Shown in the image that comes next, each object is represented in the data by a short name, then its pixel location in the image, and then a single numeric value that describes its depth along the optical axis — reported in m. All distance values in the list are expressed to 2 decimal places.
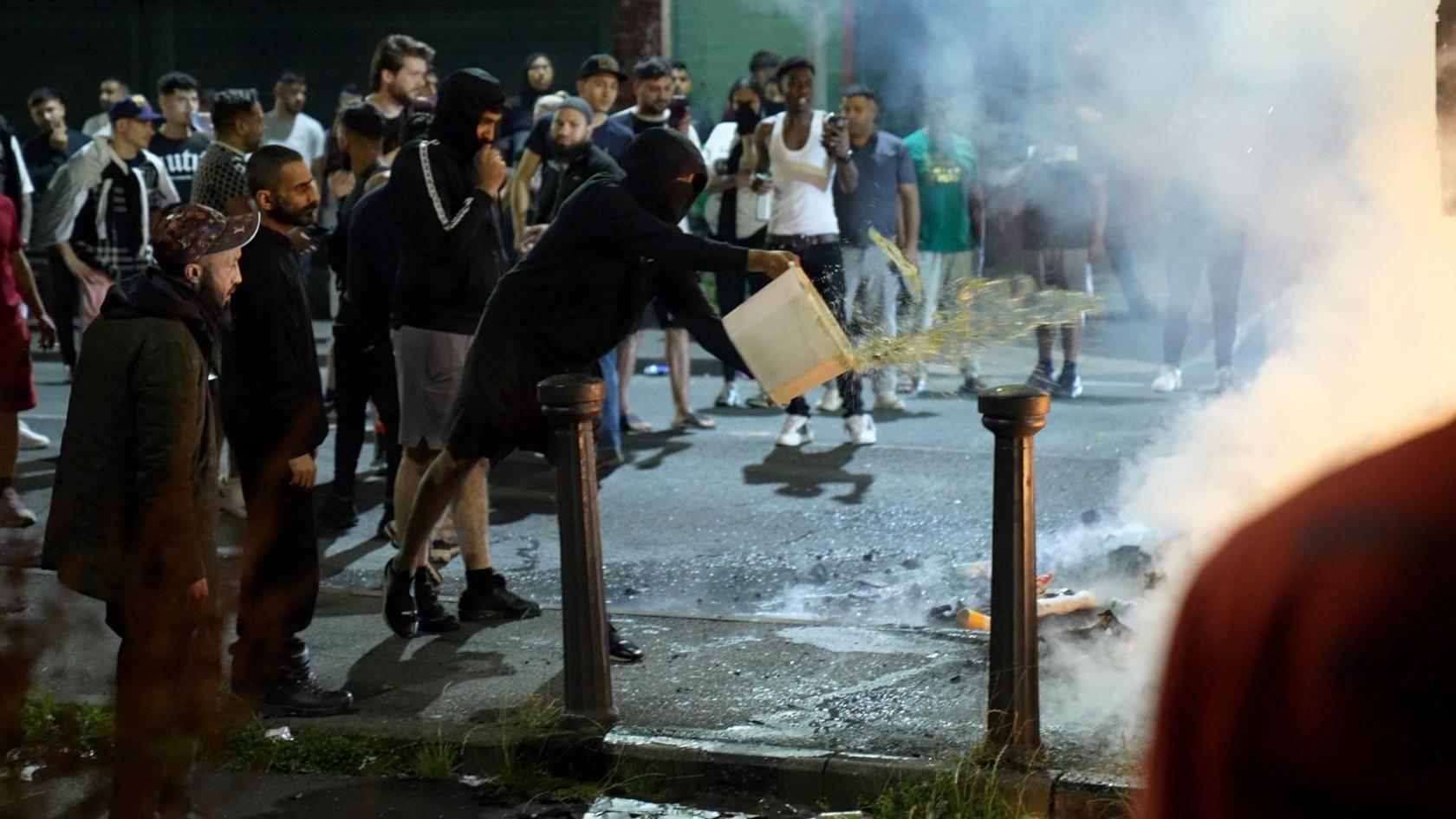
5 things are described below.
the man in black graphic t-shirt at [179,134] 11.71
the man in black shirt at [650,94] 10.32
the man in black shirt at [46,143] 14.68
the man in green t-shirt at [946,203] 11.22
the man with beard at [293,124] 12.94
